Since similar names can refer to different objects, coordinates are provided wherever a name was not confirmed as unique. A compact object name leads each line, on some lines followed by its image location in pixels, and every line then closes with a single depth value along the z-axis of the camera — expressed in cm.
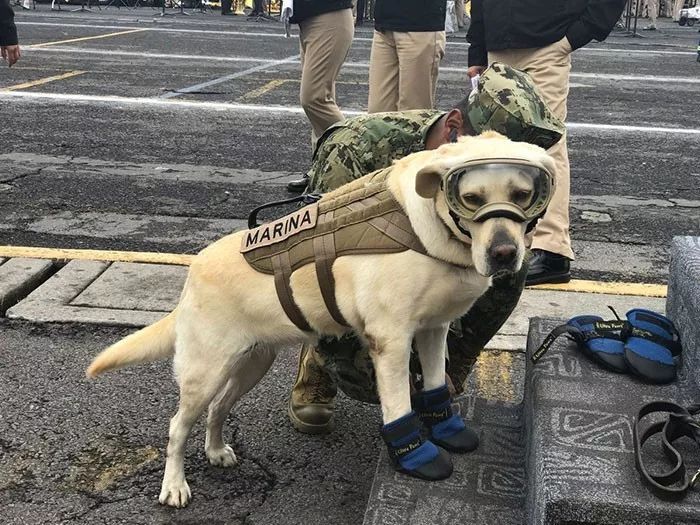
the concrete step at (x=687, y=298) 268
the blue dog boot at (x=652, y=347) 270
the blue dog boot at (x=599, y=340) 276
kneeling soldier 256
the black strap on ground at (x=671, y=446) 203
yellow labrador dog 203
